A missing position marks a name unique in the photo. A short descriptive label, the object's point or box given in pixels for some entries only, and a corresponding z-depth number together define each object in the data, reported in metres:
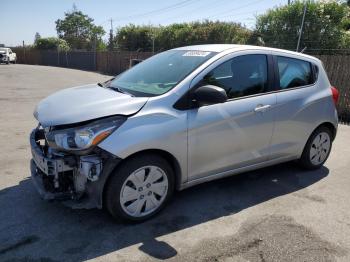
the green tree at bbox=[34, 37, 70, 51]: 48.88
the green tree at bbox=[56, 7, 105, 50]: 75.12
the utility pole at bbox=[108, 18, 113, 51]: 41.09
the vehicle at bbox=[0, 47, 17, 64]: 36.85
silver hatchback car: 3.40
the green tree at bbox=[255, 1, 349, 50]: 15.86
